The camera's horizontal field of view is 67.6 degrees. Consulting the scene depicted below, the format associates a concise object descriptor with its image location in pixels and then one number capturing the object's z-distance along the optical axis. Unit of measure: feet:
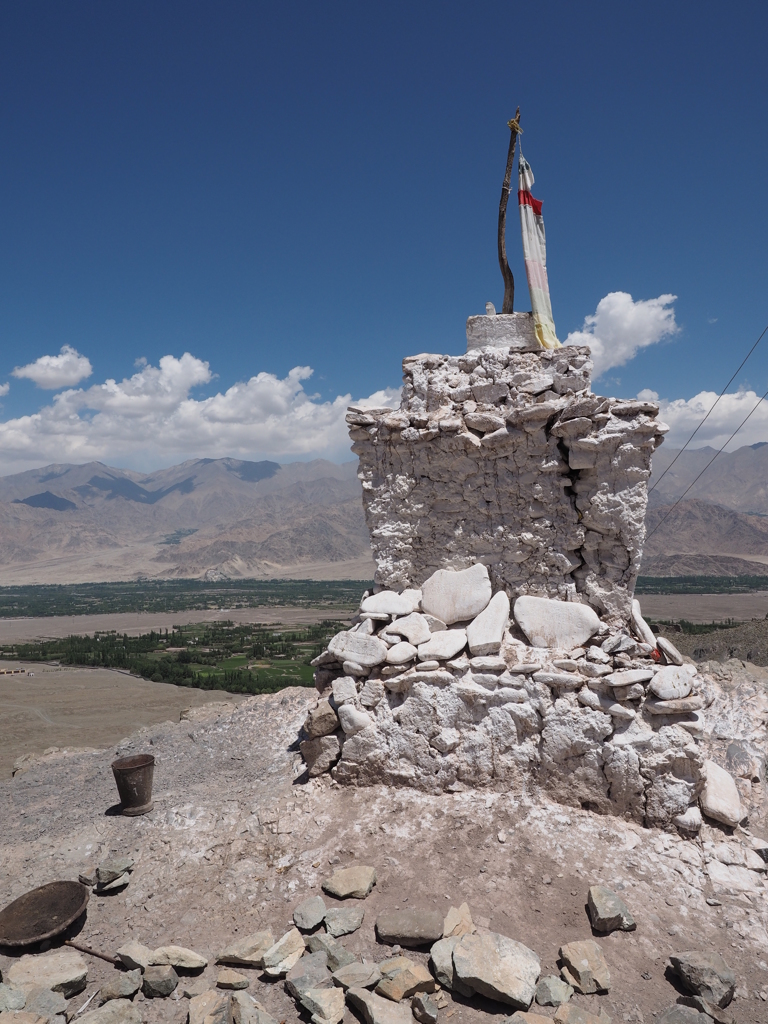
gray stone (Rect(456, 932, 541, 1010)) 12.17
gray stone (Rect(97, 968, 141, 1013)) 13.15
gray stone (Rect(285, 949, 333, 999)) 12.90
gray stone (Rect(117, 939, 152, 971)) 13.87
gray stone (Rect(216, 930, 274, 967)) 13.79
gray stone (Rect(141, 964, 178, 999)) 13.09
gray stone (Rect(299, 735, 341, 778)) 20.27
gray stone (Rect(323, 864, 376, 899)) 15.72
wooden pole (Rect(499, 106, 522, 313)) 24.84
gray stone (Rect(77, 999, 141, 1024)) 12.13
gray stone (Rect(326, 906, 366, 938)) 14.57
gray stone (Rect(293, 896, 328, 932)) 14.80
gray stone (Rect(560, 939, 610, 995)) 12.66
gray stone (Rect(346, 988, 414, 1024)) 11.70
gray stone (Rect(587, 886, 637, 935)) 13.98
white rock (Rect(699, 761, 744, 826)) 17.10
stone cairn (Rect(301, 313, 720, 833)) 17.62
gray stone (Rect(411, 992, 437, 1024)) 11.90
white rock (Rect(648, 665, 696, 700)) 17.28
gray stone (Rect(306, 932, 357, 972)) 13.58
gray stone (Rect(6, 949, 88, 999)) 13.47
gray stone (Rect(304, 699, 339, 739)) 20.44
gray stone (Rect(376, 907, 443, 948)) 13.97
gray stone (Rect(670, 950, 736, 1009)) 12.44
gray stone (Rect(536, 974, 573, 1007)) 12.28
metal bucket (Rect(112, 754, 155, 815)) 20.25
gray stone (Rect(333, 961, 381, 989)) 12.75
